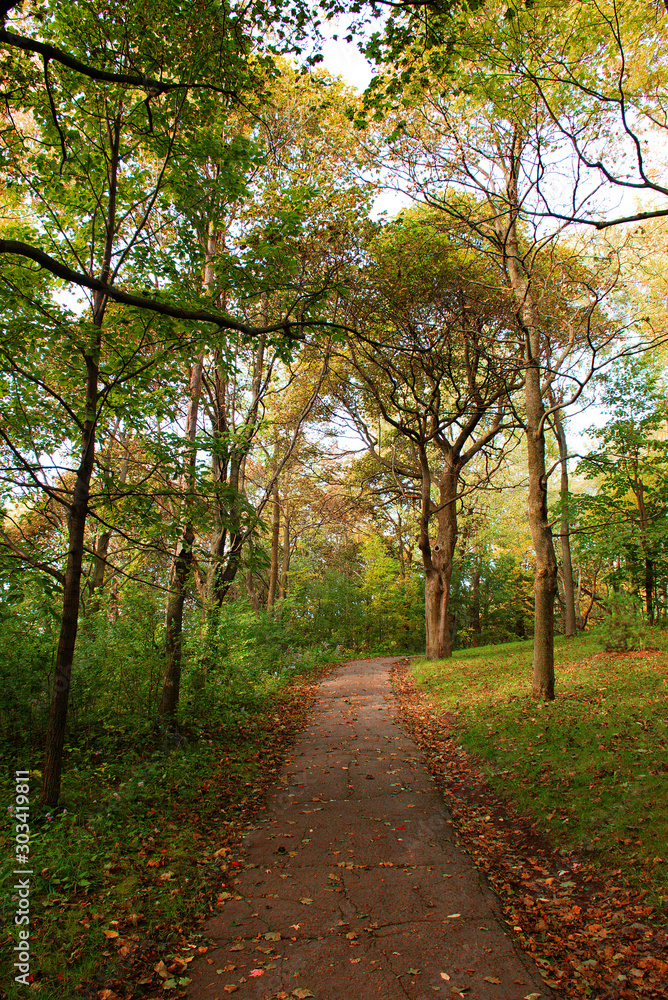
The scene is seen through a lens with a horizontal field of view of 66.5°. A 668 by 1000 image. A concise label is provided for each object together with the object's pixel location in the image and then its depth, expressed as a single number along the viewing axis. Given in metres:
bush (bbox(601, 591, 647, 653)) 11.59
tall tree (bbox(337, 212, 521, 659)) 11.99
